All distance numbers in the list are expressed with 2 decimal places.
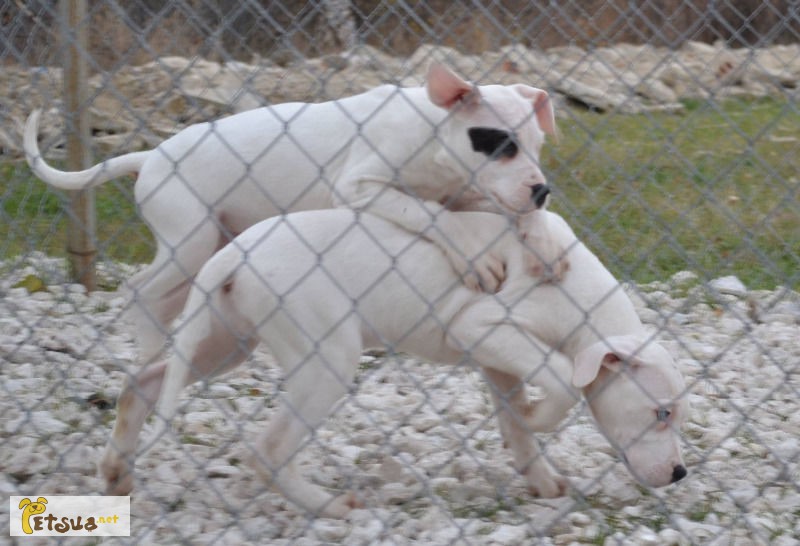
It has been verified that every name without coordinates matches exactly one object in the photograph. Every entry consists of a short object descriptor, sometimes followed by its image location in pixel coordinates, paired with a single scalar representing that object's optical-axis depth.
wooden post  8.55
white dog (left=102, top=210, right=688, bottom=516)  5.59
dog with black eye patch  6.05
